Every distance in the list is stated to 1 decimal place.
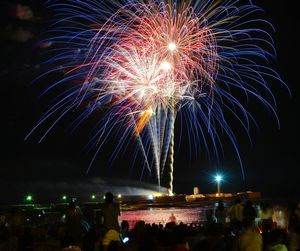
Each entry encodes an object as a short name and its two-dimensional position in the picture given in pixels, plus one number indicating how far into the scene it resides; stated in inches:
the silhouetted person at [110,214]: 298.3
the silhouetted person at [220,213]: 430.7
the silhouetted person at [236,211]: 397.2
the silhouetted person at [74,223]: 313.2
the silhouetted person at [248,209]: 375.1
